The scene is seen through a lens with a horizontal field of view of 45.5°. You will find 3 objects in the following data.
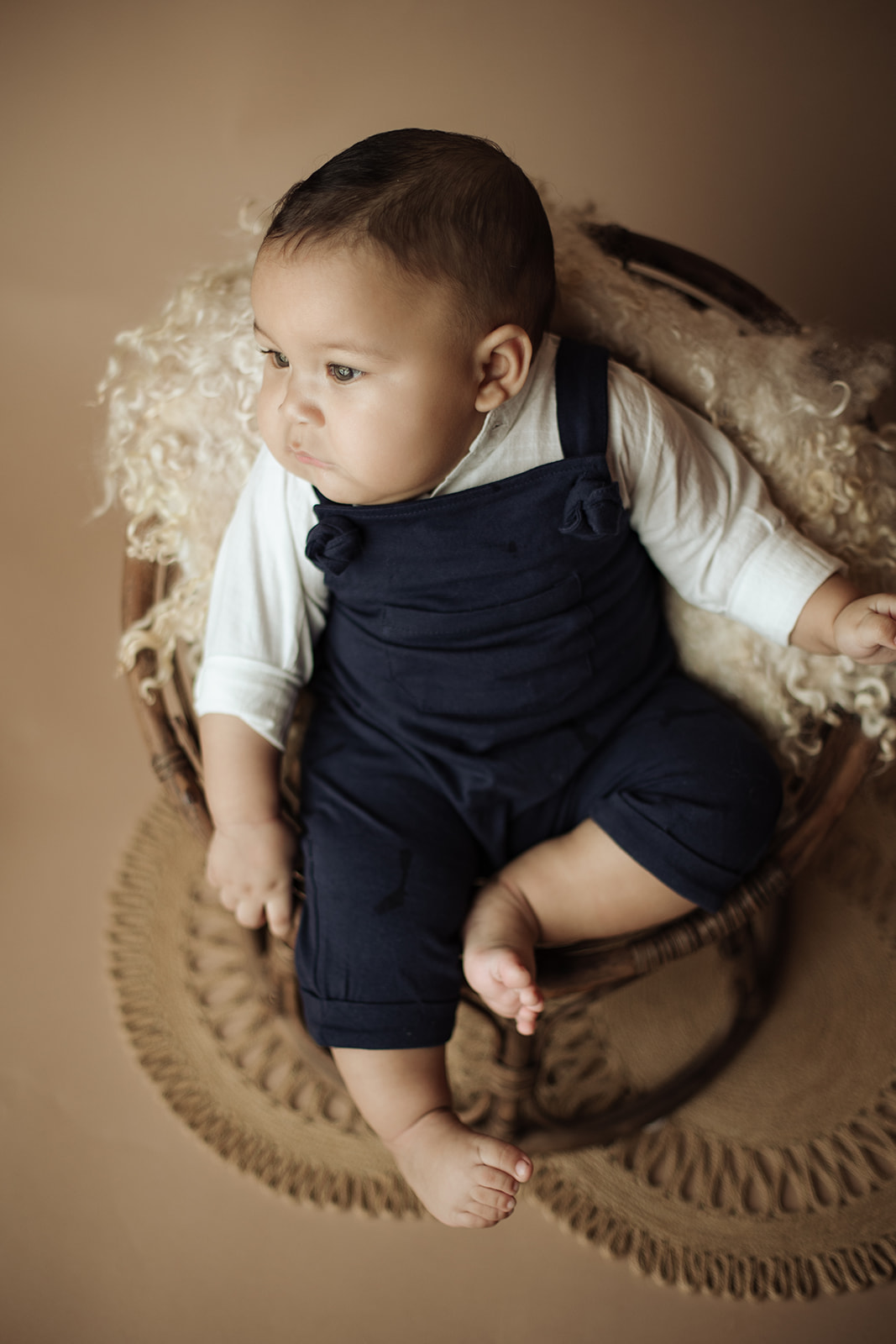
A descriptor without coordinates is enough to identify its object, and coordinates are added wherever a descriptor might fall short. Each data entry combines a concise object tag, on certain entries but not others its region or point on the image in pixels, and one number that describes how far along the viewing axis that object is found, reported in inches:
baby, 31.8
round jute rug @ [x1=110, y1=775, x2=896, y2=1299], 43.5
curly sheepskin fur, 40.1
